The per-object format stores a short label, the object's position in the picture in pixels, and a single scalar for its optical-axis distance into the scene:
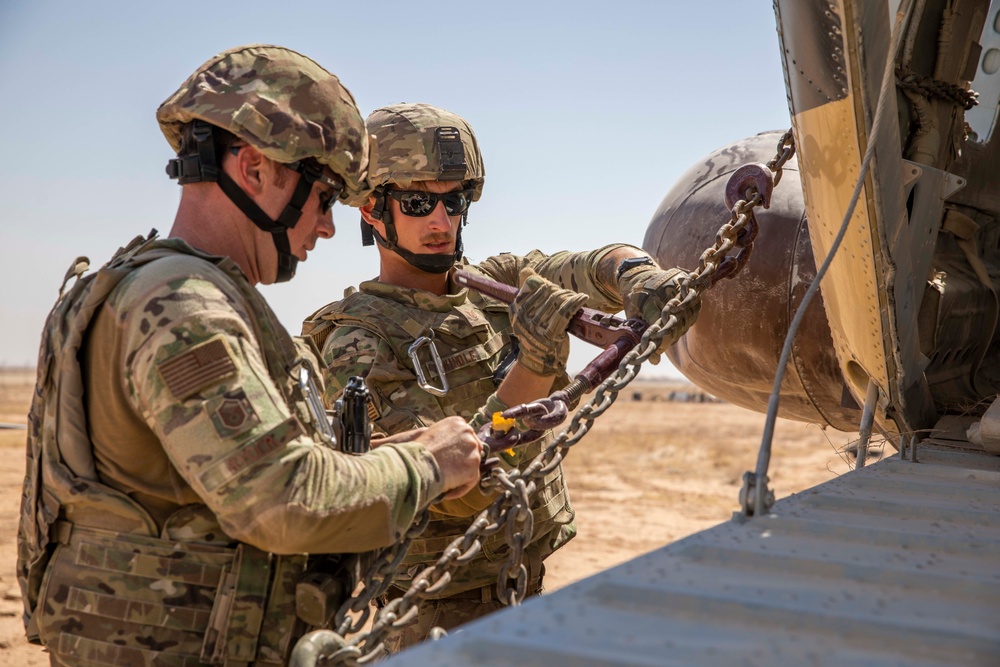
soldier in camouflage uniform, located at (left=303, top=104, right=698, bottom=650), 3.65
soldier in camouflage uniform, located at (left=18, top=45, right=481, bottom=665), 2.13
